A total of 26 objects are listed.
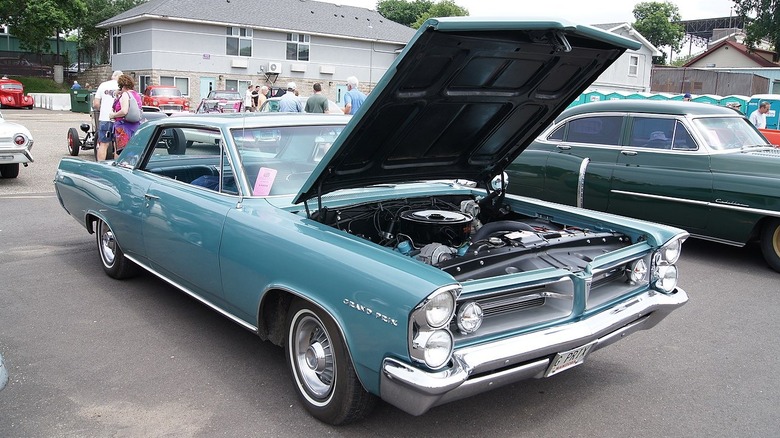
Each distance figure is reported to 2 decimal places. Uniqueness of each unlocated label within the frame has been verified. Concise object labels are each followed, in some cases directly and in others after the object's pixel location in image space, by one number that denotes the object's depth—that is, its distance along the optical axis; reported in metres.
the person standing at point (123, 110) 9.36
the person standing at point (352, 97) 12.23
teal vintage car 2.82
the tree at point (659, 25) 66.19
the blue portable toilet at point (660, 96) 18.66
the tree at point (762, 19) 40.28
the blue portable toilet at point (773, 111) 17.61
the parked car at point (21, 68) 45.75
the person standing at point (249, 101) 17.33
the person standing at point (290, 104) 12.14
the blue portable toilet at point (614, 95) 21.20
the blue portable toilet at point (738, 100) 18.39
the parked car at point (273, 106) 14.30
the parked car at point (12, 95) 32.97
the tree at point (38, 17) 41.72
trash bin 30.66
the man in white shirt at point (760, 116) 13.18
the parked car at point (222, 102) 22.98
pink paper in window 3.90
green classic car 6.54
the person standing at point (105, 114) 10.48
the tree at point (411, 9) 75.50
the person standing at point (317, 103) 11.93
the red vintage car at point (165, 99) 26.83
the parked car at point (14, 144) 9.96
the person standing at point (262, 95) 16.32
